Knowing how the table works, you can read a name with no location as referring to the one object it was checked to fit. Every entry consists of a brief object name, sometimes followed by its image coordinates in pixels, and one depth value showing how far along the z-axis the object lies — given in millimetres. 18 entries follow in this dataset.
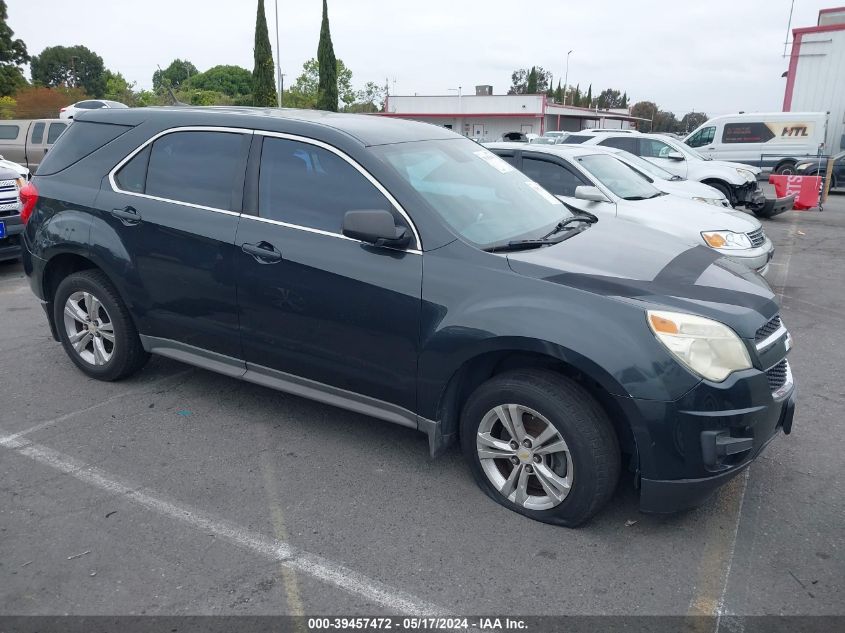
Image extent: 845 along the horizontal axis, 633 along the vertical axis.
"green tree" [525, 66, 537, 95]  79812
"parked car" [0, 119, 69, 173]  16516
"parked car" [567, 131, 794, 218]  12938
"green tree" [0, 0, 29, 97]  47953
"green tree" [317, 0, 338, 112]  45625
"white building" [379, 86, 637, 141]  56812
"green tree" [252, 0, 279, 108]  39688
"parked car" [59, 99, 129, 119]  21891
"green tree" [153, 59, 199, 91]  123594
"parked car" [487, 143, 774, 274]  6969
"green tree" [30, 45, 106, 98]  94188
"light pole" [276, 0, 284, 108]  37325
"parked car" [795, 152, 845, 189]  18031
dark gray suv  2922
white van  20825
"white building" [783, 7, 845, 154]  24844
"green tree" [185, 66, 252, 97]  113500
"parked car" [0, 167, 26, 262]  7672
